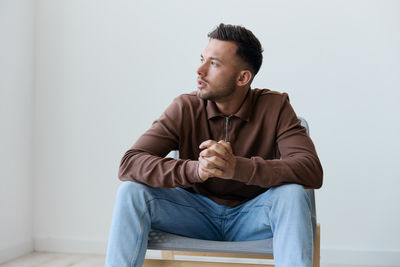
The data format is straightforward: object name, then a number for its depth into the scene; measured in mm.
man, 1473
